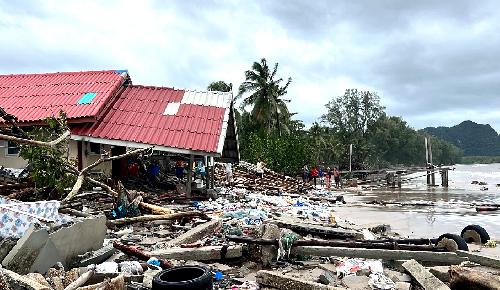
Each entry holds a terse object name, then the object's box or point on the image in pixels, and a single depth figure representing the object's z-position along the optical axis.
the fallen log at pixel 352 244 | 7.28
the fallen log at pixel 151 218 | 9.57
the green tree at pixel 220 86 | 44.80
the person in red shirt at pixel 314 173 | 32.38
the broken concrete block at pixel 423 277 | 5.73
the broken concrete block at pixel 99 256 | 6.37
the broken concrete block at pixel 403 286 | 5.91
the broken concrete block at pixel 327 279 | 6.16
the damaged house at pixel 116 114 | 16.27
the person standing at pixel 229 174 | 25.00
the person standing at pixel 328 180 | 33.11
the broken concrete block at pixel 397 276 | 6.44
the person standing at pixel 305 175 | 31.94
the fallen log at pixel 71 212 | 9.52
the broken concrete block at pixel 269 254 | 7.21
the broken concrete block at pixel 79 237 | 6.10
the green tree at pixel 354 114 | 78.81
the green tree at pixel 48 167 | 11.54
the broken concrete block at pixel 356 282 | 6.12
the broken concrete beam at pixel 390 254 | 7.13
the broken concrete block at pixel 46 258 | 5.64
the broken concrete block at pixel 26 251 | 5.36
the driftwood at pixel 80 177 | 10.31
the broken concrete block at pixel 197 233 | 8.21
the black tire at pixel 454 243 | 7.71
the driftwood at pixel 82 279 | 4.73
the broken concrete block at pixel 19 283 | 4.52
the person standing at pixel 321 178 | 35.17
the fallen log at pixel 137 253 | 6.76
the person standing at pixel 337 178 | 35.88
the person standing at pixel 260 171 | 28.70
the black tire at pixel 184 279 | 4.84
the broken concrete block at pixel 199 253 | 7.10
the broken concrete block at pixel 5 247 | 5.75
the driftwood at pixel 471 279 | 5.59
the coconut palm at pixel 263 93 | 41.28
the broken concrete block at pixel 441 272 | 6.41
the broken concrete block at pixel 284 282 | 5.61
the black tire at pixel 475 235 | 10.33
